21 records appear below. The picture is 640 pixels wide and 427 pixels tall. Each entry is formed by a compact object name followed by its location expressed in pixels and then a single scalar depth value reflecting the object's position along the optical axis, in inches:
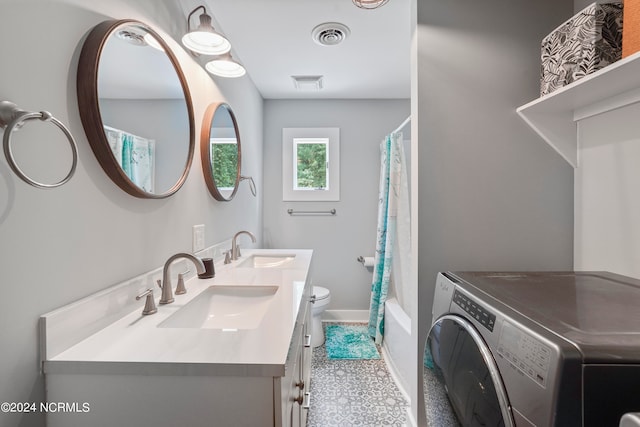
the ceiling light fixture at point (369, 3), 56.9
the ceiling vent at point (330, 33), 67.2
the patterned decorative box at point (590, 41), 37.8
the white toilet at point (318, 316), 91.5
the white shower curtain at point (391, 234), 84.7
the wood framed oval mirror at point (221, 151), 58.4
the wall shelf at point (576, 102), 34.6
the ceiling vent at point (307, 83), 95.2
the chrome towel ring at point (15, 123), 21.0
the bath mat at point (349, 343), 89.5
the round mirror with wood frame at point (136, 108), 30.5
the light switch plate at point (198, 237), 54.3
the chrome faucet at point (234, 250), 69.2
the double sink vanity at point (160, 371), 24.9
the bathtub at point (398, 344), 69.0
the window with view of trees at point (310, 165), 115.4
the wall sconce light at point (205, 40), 44.5
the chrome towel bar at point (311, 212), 114.5
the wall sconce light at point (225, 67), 54.7
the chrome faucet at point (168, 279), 38.3
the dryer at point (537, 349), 20.2
